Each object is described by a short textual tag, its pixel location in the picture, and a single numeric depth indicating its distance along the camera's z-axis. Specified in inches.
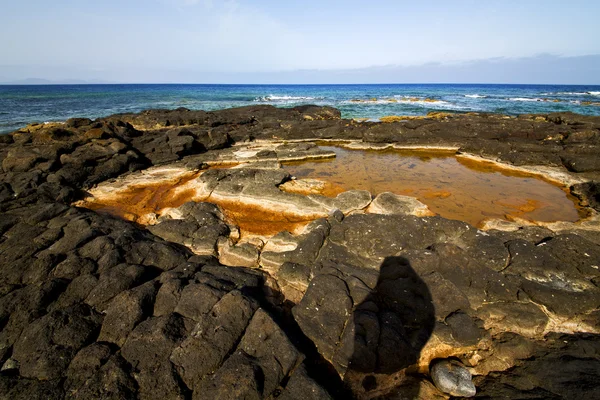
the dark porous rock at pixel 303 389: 144.9
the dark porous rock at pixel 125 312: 182.4
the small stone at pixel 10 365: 164.4
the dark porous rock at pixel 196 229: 309.7
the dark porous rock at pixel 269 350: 157.5
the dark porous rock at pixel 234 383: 145.2
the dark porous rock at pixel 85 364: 151.8
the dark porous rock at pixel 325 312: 190.1
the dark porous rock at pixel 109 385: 146.3
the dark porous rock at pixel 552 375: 156.9
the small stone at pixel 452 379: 165.9
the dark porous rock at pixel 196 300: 197.2
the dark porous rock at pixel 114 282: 209.9
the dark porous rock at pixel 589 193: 417.6
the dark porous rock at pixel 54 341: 160.6
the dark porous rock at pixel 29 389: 144.9
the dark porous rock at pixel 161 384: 150.1
